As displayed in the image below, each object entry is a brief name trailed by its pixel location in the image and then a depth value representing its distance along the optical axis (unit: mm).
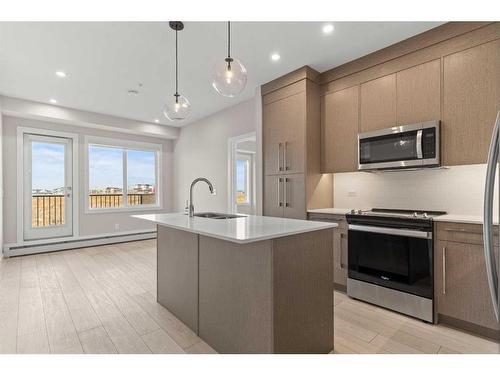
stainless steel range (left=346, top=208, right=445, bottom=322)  2256
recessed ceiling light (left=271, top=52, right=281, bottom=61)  2947
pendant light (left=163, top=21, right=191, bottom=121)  2547
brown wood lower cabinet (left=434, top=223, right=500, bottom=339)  1992
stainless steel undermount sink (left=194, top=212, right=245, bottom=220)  2533
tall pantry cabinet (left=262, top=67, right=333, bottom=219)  3242
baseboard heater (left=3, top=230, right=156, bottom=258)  4547
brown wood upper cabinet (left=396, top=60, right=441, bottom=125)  2455
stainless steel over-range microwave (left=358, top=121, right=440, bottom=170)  2445
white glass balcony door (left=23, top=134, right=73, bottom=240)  4762
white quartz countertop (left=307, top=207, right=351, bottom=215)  2945
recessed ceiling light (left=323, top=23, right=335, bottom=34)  2443
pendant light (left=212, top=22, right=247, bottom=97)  1858
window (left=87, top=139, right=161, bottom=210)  5543
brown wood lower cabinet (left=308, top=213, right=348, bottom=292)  2861
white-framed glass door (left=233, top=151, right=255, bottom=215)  7245
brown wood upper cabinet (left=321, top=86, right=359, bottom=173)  3080
